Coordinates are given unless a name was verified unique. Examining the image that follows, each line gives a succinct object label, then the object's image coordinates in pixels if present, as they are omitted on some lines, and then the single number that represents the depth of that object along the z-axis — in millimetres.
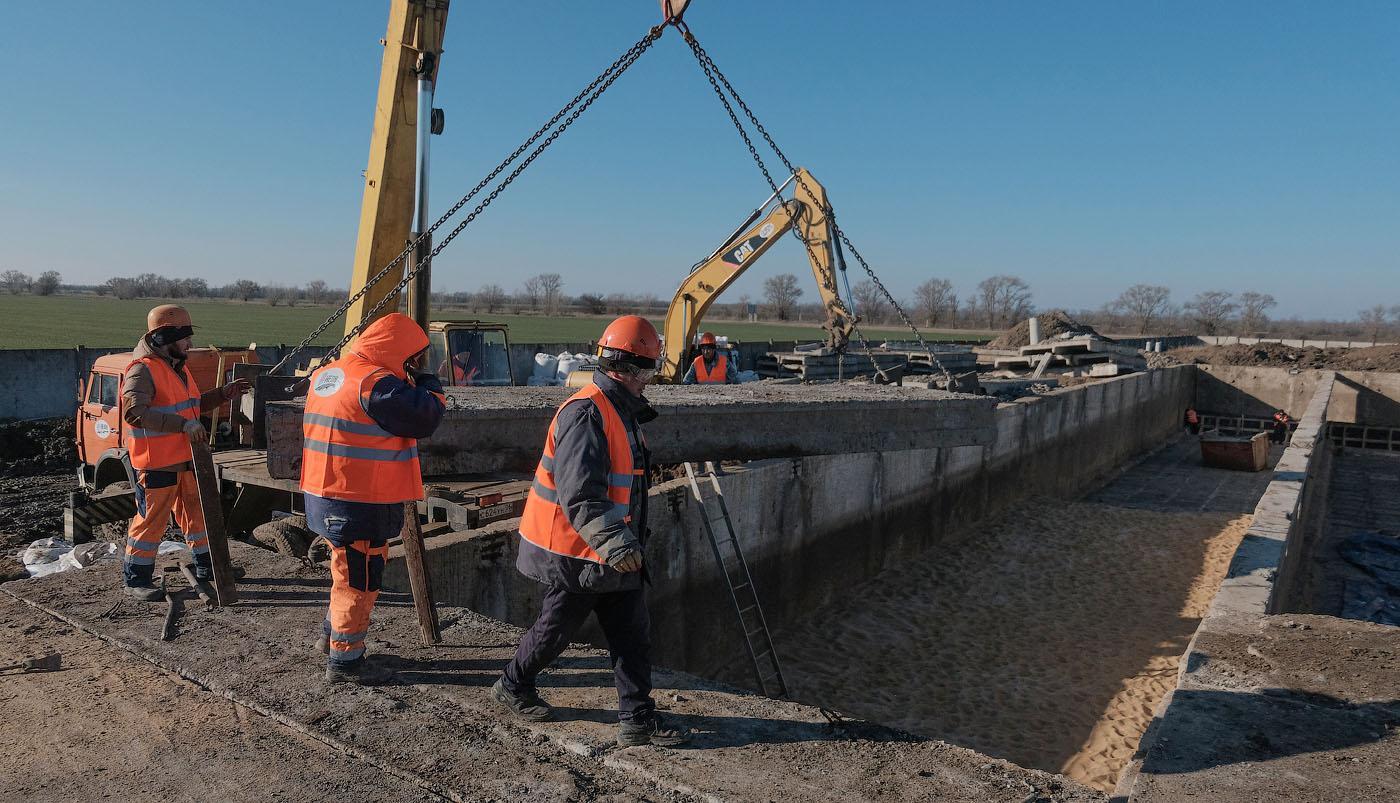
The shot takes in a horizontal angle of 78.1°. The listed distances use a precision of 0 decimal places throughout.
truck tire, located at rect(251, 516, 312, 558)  5312
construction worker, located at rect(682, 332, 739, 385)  15484
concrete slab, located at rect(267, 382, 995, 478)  5289
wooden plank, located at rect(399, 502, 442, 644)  3844
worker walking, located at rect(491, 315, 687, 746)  3037
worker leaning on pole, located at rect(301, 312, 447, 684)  3383
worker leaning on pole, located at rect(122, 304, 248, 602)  4449
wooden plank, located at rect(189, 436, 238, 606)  4191
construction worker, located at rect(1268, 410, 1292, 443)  22598
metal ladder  7266
